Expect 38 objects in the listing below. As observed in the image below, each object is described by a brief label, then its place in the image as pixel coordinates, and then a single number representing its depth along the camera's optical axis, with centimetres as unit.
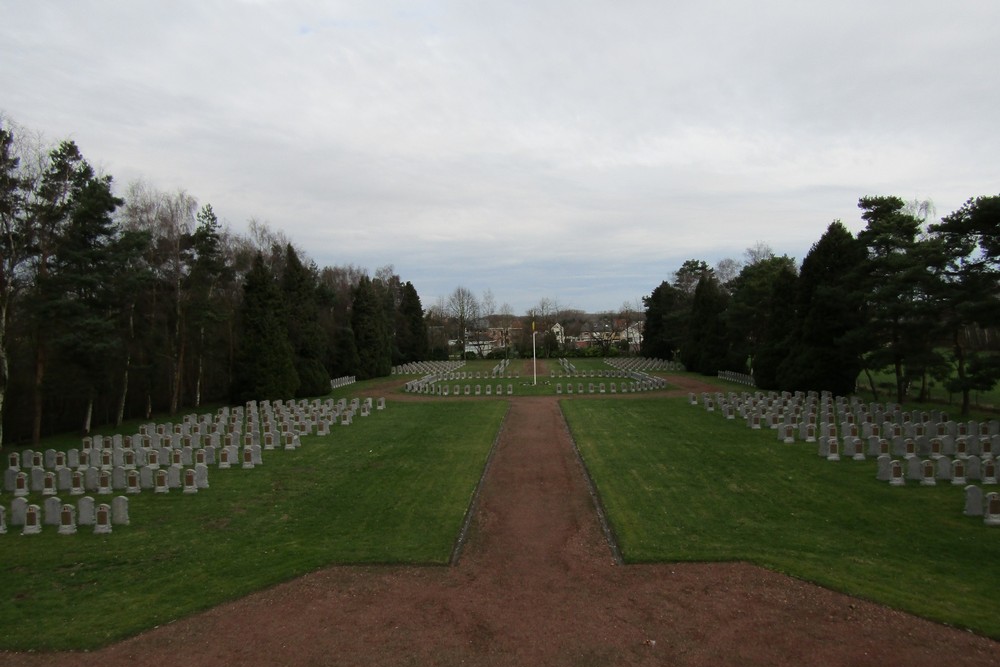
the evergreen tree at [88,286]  2225
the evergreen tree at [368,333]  5462
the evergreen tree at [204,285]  3231
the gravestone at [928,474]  1434
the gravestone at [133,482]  1542
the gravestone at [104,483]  1545
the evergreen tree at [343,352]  5253
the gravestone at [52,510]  1259
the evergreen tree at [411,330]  7062
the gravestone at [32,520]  1220
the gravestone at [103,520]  1218
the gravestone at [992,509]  1148
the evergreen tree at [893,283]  2322
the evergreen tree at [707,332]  4891
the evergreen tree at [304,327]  3981
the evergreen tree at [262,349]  3431
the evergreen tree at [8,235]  2070
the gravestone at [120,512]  1265
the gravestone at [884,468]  1470
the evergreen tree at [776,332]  3581
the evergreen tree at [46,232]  2186
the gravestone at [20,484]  1535
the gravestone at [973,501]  1191
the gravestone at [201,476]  1567
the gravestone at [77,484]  1540
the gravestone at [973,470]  1453
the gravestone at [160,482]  1534
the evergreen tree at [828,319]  2945
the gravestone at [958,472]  1441
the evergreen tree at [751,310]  4288
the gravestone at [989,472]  1457
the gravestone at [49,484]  1544
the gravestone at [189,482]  1538
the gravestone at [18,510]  1247
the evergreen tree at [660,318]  6587
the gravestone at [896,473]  1450
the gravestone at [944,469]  1460
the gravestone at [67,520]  1220
